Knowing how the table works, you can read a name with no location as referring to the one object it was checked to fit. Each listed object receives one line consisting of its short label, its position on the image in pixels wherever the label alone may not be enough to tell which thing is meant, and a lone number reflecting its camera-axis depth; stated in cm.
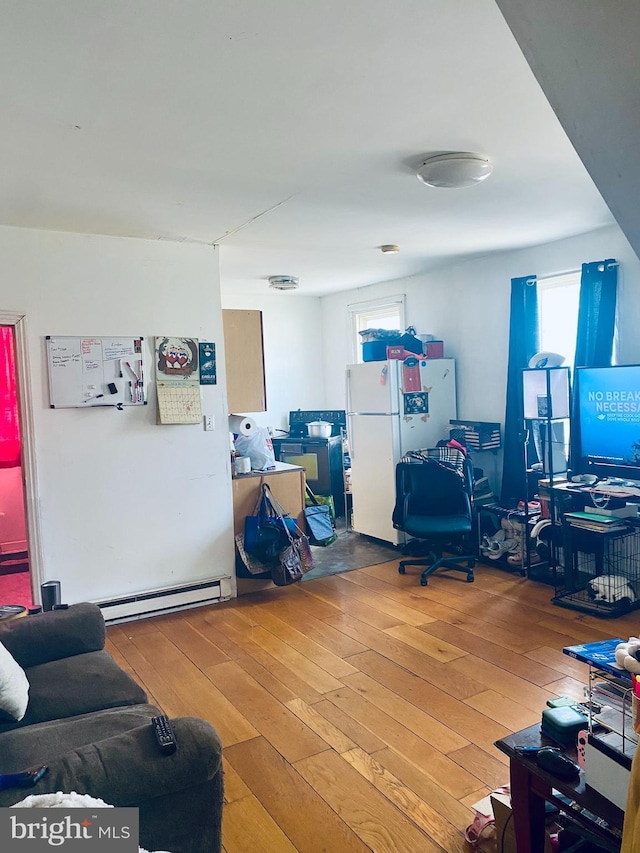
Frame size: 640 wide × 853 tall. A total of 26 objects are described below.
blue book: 160
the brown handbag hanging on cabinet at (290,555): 424
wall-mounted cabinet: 437
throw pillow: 184
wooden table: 152
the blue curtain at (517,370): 484
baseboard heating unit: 393
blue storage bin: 546
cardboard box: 552
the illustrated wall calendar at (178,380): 403
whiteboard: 371
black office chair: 450
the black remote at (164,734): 149
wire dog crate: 377
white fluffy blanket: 114
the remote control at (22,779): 136
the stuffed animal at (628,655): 146
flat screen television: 390
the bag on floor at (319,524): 474
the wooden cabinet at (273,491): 446
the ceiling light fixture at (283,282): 591
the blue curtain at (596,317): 420
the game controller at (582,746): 150
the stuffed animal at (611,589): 376
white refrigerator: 521
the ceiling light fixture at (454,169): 278
